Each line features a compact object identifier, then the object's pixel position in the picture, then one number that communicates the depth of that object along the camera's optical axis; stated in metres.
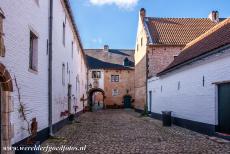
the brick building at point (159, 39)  28.88
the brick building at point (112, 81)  47.97
